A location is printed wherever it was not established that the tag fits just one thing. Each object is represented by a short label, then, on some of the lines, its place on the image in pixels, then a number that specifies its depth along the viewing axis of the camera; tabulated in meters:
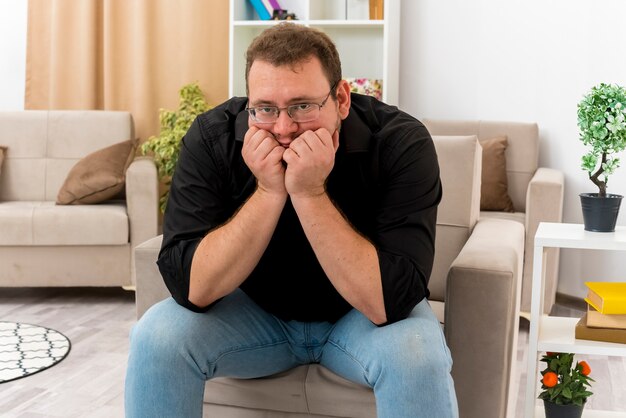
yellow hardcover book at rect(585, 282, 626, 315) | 2.17
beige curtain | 4.51
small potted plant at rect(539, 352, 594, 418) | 2.24
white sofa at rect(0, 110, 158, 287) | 3.71
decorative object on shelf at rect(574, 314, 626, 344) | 2.19
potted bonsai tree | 2.22
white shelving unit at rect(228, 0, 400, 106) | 4.18
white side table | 2.17
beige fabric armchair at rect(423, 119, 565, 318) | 3.42
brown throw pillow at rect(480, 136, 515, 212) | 3.75
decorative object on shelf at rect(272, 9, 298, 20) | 4.29
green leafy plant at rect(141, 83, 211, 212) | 4.08
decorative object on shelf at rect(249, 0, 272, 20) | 4.29
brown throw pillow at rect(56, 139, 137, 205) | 3.84
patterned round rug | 2.92
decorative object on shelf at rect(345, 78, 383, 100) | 4.20
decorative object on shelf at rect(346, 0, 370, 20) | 4.32
